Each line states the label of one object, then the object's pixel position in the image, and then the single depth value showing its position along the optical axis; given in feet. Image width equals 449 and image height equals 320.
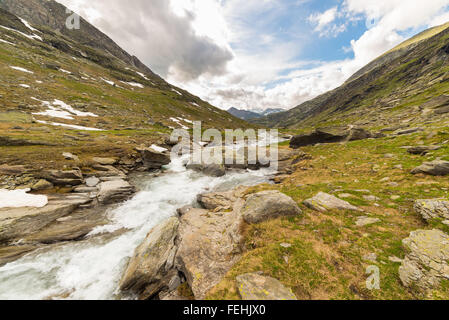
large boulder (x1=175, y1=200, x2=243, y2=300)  29.73
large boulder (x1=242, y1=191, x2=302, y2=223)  39.76
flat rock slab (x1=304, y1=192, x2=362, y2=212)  41.65
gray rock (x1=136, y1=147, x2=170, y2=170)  106.73
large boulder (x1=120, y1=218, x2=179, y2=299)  32.12
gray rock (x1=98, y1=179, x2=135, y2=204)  62.34
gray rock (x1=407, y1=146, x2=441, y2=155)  65.05
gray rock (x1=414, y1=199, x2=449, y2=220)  31.21
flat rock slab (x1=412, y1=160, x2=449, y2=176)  47.73
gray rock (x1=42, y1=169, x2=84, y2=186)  60.64
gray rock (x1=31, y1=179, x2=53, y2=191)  55.38
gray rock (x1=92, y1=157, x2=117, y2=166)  82.76
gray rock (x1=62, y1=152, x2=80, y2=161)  74.43
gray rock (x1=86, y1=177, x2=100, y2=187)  67.99
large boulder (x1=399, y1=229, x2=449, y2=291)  21.06
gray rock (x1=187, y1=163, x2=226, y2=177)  103.14
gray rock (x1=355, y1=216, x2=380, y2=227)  34.65
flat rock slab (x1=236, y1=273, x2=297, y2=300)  21.11
